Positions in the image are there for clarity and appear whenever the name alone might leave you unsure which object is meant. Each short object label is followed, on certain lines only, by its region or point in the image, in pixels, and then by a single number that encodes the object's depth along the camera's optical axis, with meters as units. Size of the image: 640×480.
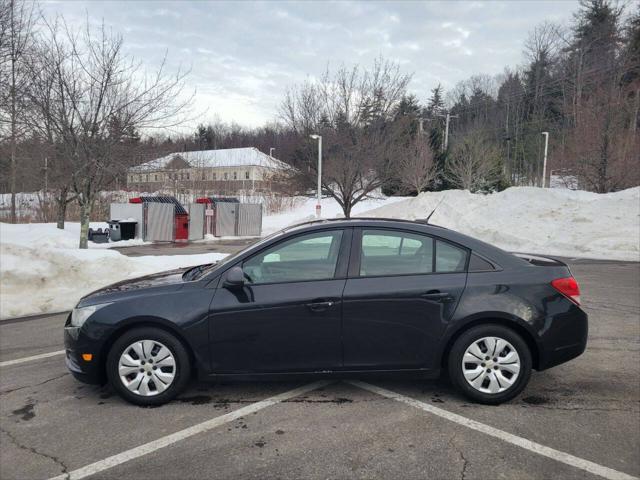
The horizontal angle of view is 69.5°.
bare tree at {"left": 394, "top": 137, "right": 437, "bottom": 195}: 31.57
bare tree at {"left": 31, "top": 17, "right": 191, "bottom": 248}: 12.58
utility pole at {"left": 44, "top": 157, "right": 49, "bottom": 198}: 17.60
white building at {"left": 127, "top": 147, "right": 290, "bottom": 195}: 18.37
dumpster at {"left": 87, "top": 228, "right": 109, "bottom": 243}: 19.77
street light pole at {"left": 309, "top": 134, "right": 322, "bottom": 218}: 24.52
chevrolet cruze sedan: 3.72
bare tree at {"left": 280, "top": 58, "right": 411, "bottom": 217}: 26.56
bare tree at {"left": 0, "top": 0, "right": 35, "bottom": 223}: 13.44
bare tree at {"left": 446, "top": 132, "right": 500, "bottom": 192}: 37.72
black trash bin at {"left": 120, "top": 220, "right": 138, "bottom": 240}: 21.02
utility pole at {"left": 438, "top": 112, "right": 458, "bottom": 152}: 50.92
